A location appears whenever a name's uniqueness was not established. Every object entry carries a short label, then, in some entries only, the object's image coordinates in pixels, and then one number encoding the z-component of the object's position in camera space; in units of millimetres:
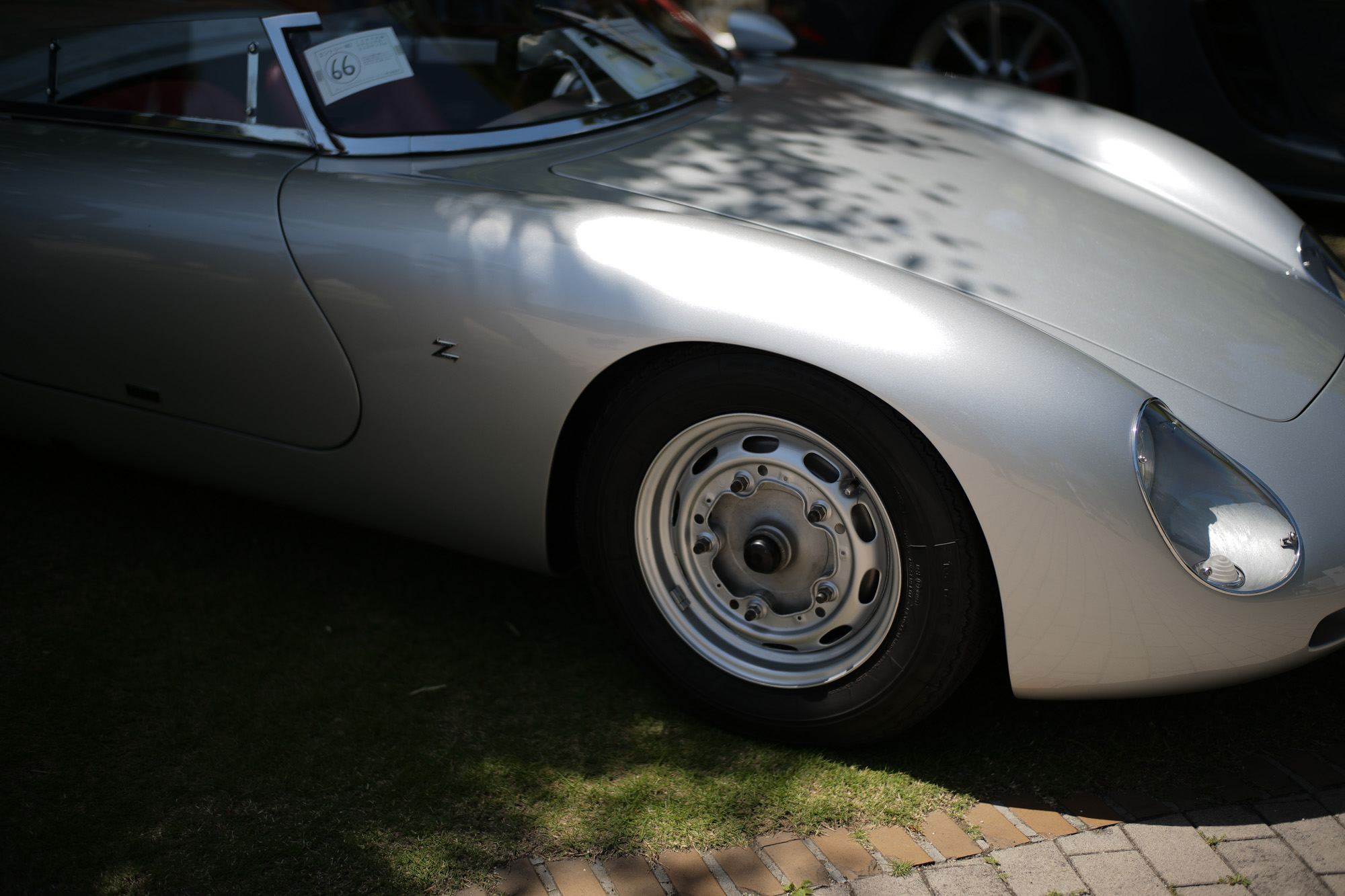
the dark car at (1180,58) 4207
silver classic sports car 1841
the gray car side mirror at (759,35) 3793
